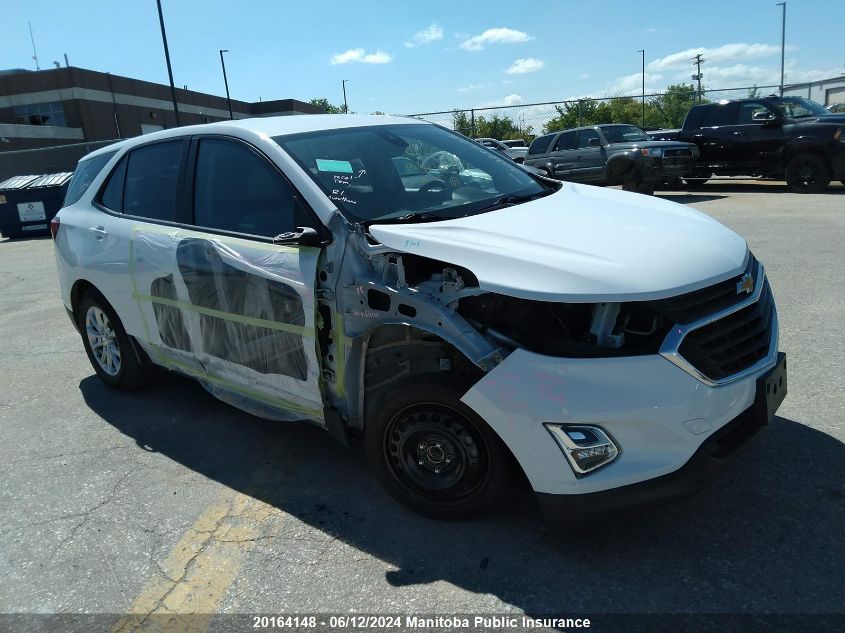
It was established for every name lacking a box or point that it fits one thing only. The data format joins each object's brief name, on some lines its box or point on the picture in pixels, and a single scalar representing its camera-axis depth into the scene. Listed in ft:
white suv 7.98
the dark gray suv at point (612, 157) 45.27
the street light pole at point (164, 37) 84.33
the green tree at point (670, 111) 109.64
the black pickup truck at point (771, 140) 42.57
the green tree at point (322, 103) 254.68
